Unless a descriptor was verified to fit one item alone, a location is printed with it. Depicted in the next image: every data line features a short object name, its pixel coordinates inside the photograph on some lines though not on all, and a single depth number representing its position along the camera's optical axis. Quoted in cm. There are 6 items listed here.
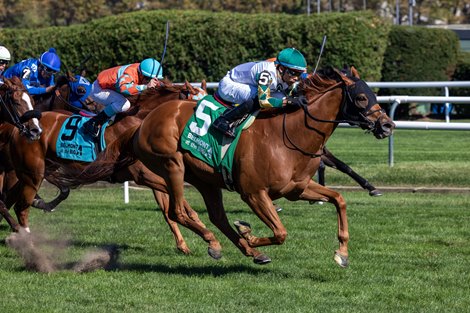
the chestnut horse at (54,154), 1873
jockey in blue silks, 2141
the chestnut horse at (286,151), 1528
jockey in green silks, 1558
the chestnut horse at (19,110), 1777
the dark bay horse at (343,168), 2266
